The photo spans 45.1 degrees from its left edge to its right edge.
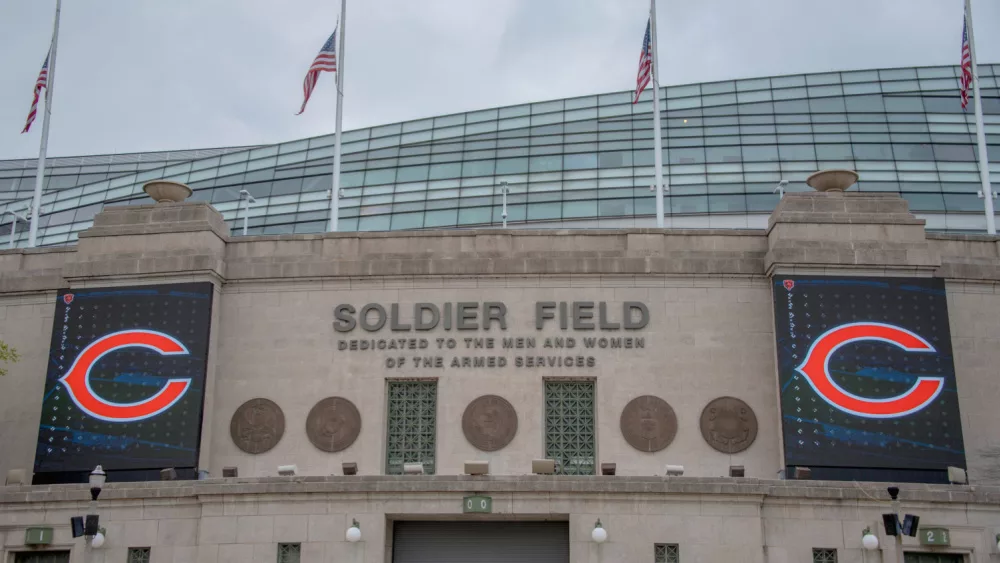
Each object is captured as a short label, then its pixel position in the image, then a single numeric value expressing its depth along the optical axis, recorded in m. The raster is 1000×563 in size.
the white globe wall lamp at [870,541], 26.06
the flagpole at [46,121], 40.75
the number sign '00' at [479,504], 26.95
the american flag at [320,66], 38.59
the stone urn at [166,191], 32.75
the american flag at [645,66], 38.81
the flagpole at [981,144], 40.22
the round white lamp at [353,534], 26.72
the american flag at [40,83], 40.84
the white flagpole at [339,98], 39.16
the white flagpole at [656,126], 38.84
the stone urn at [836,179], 31.81
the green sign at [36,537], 28.11
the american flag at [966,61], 39.97
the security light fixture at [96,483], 23.95
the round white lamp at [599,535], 26.50
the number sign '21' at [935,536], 26.89
